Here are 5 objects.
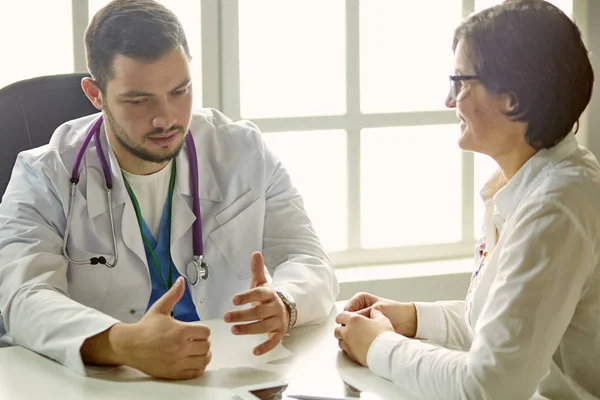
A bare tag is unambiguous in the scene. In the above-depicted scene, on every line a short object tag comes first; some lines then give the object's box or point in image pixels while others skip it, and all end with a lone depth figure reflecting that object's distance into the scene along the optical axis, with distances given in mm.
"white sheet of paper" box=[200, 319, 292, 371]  1802
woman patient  1573
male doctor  1941
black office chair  2255
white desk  1687
